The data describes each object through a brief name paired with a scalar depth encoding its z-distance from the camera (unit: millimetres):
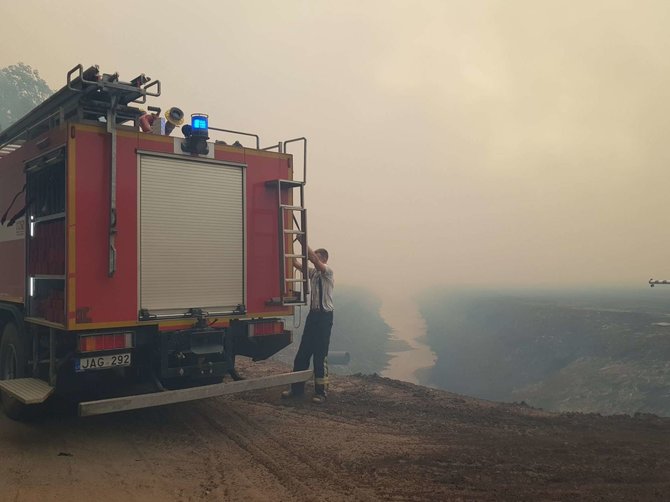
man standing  7895
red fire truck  5578
